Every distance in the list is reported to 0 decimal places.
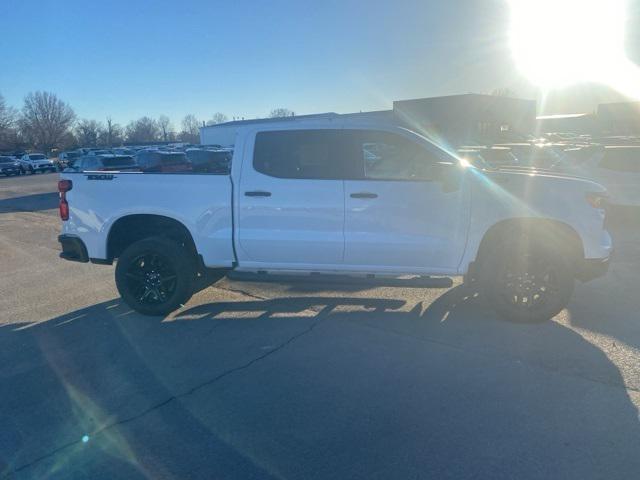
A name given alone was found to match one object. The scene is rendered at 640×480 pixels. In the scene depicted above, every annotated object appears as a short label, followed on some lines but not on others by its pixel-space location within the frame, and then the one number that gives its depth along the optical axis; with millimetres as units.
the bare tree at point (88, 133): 94938
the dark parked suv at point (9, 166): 38897
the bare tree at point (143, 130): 122081
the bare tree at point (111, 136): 100394
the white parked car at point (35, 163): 41406
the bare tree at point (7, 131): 82000
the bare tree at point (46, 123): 91062
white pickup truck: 4516
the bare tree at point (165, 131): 122675
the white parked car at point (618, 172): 9219
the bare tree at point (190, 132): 116862
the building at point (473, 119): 50562
